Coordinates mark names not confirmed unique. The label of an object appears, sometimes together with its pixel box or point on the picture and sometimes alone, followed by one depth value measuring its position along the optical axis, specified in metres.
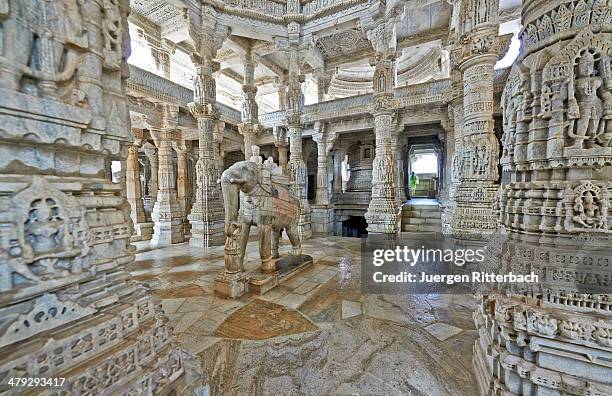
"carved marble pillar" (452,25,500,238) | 4.14
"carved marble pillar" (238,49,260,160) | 9.02
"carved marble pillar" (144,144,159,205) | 11.62
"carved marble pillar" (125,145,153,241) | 9.90
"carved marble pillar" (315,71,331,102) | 12.20
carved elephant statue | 3.73
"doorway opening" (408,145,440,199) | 18.83
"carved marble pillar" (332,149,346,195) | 13.91
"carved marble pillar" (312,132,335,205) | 10.86
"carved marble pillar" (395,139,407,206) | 10.34
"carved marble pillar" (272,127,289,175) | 11.52
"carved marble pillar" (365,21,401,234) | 6.62
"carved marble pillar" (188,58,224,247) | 7.46
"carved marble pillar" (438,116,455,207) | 8.35
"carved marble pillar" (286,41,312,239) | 8.52
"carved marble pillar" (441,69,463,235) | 5.87
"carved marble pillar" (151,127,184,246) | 8.66
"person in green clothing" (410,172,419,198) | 17.79
